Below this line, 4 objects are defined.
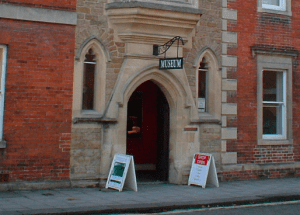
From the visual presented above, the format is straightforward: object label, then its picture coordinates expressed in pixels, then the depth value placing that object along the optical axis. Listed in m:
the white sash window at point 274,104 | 13.90
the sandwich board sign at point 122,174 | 10.61
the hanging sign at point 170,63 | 10.80
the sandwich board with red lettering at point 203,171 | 11.62
